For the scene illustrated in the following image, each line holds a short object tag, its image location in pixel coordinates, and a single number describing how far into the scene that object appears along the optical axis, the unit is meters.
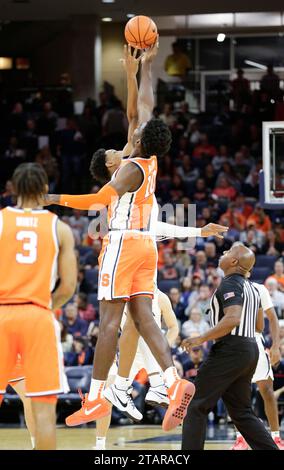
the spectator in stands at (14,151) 22.47
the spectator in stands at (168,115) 22.60
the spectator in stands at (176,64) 24.36
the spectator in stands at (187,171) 20.86
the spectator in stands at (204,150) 21.75
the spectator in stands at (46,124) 23.08
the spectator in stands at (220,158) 21.23
